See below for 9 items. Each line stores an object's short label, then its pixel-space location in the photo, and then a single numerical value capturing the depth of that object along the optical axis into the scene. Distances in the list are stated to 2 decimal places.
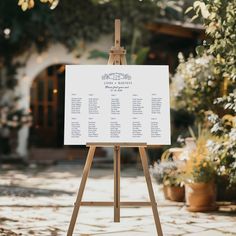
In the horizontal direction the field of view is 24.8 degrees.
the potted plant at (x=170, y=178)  7.51
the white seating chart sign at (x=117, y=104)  5.14
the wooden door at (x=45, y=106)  16.00
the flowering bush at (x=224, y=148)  6.00
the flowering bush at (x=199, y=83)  8.56
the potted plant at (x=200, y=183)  6.93
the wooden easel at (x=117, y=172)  4.96
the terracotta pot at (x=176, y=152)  7.85
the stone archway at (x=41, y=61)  15.15
